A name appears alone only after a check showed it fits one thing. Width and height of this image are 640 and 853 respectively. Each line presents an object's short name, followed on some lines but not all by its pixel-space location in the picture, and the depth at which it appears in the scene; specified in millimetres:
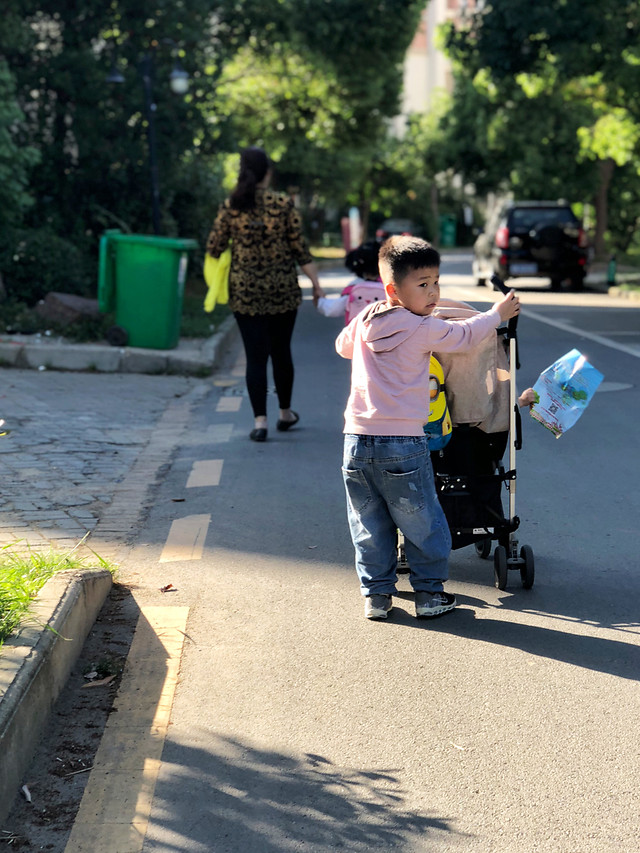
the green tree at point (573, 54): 19516
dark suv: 23594
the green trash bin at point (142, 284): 12227
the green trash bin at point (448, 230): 64062
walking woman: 8172
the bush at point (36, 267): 16062
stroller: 4953
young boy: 4504
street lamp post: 17719
